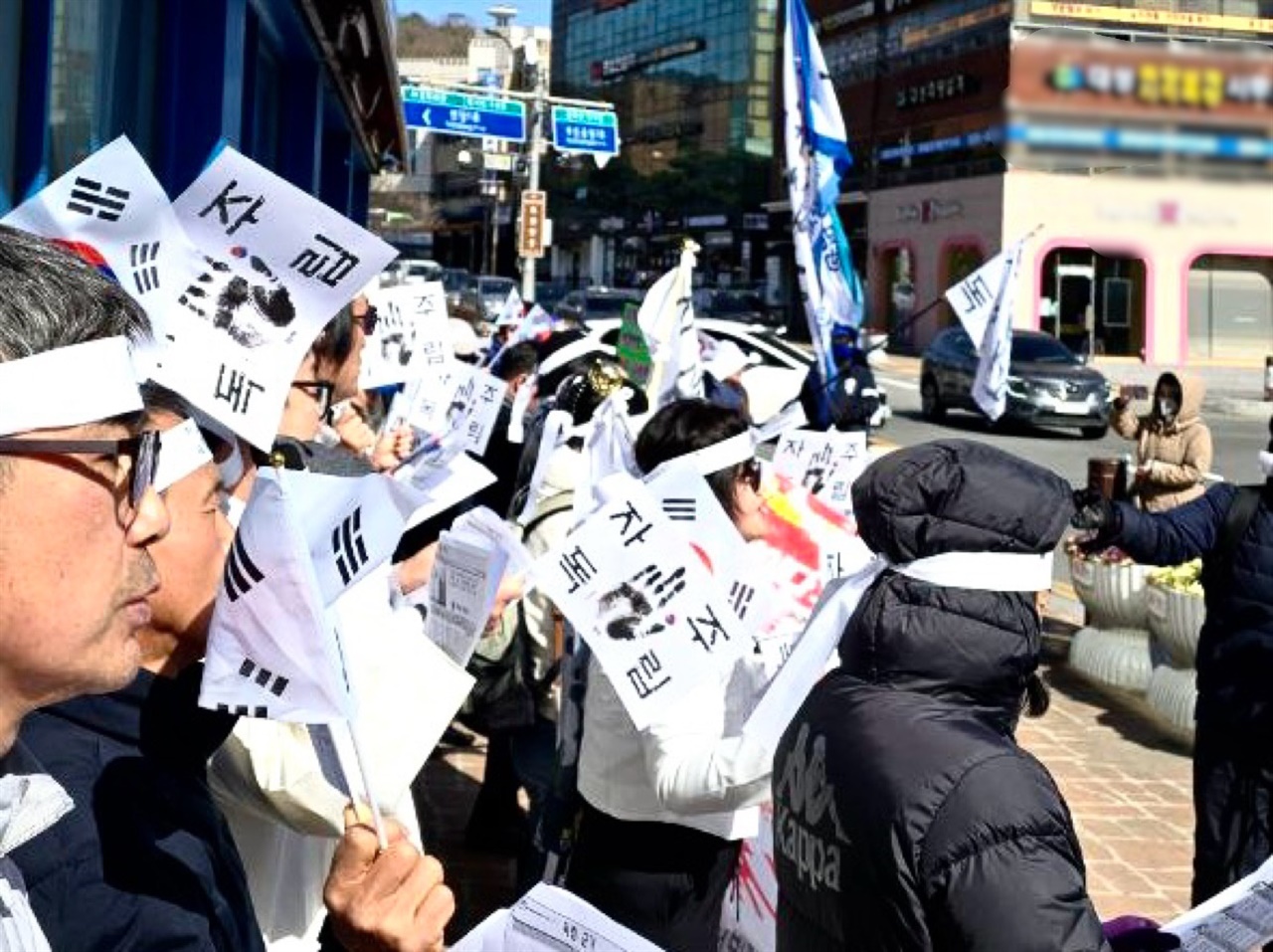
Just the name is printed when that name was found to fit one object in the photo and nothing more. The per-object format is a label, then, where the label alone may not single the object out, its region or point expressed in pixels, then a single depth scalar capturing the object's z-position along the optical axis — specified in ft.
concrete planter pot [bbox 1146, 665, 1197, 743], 24.39
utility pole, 90.12
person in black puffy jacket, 6.64
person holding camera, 28.63
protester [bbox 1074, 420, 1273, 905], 14.42
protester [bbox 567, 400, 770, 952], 10.11
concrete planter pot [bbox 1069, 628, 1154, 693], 26.91
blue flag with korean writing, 25.20
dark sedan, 72.02
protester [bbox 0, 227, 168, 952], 4.72
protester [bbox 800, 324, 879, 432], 27.07
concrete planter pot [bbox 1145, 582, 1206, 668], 24.49
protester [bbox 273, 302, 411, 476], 12.42
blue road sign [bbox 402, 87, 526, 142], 75.10
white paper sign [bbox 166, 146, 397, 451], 7.88
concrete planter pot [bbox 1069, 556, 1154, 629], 27.40
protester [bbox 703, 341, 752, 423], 29.22
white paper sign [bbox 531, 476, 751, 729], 9.89
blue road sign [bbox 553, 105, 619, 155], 87.10
